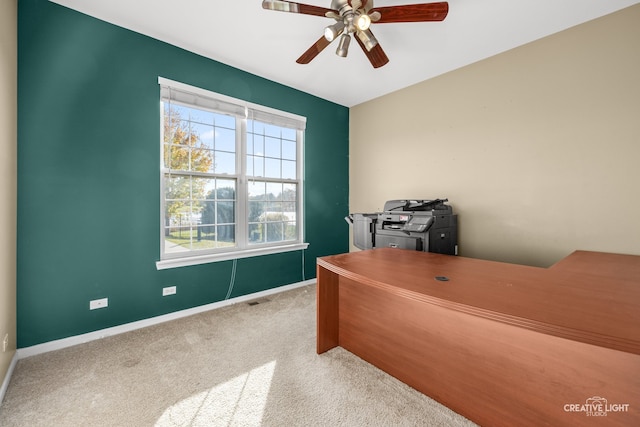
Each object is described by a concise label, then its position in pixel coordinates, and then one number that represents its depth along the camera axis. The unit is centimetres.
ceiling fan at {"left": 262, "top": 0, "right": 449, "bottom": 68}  173
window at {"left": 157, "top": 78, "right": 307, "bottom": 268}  268
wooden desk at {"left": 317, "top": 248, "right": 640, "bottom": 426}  94
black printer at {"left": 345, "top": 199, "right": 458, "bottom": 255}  253
